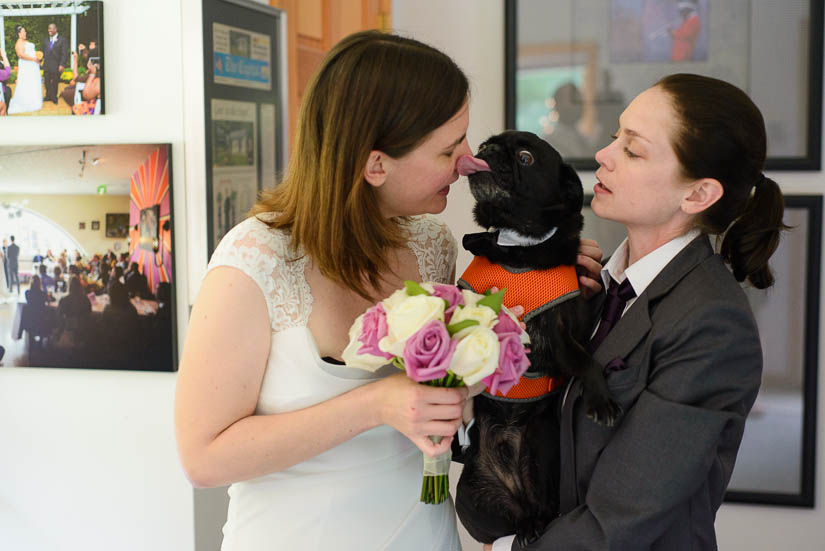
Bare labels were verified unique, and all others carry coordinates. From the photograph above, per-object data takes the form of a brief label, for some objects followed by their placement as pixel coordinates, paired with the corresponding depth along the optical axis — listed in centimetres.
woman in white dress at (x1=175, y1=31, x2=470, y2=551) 133
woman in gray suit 130
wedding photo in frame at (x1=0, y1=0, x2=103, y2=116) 206
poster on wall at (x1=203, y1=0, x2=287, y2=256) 212
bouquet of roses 121
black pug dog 150
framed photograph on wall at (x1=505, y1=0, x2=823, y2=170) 249
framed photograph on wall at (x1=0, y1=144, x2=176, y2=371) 210
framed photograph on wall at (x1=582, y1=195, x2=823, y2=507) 253
